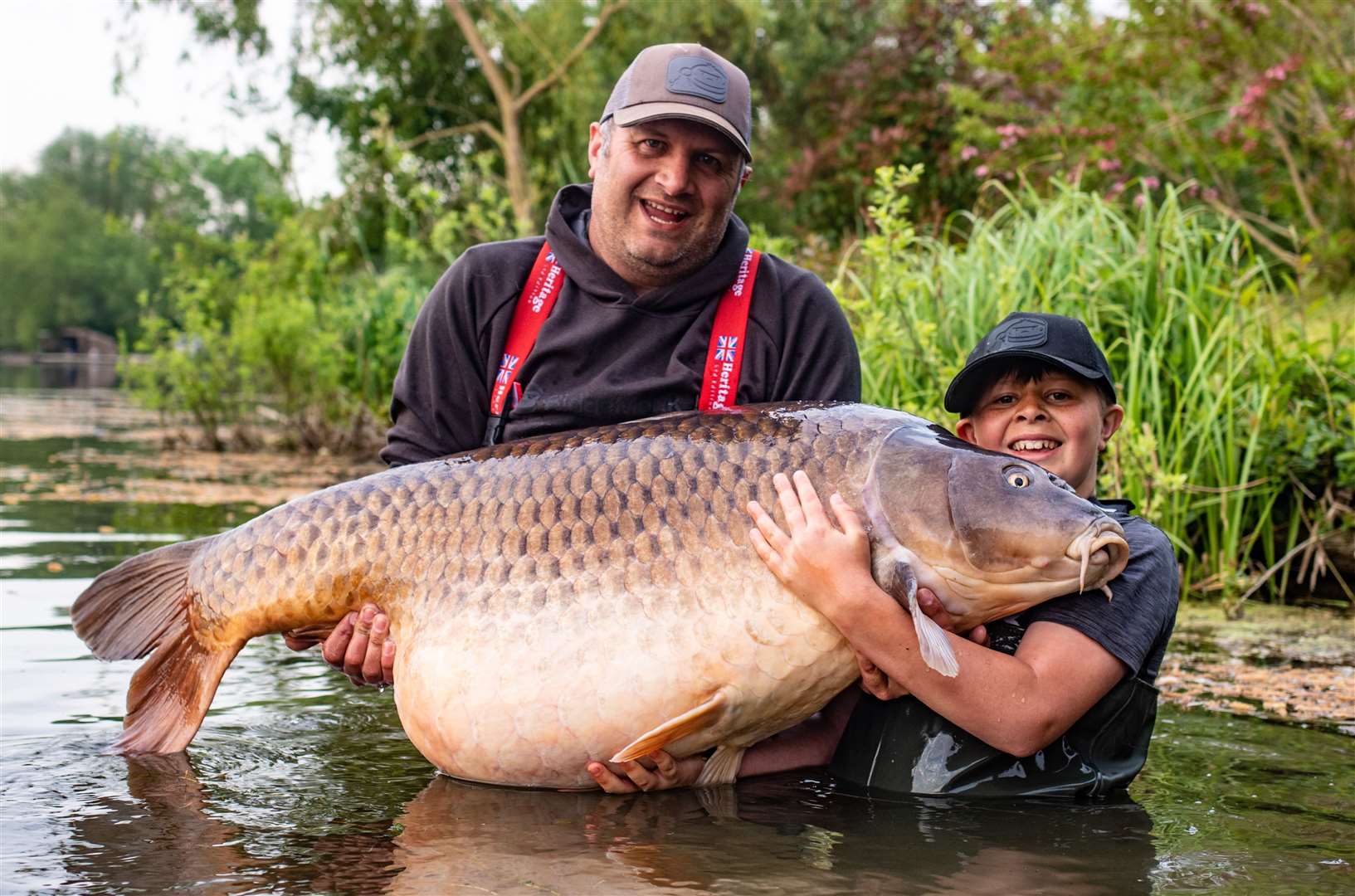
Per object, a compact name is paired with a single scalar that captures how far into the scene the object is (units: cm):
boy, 251
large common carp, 254
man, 334
